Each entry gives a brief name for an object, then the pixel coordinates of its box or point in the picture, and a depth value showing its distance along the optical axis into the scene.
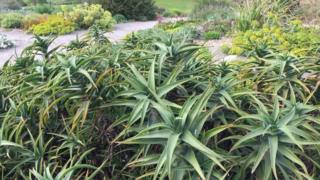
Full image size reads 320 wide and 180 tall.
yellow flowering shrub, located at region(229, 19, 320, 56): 5.24
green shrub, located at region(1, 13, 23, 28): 9.72
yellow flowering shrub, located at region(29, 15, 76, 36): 8.60
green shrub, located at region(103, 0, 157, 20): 11.29
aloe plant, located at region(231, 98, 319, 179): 1.38
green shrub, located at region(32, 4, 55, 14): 11.80
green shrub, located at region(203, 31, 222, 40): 6.79
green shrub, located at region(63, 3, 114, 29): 9.50
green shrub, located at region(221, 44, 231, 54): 5.57
